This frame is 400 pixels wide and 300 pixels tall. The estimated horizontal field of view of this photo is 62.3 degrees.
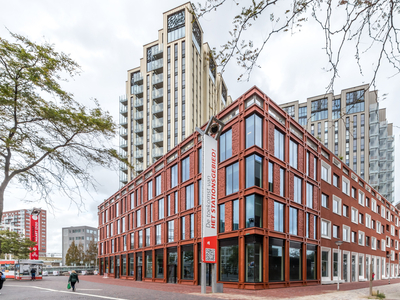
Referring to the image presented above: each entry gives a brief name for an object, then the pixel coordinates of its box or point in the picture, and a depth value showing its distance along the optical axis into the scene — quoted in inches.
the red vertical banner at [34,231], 2236.3
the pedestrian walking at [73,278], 911.0
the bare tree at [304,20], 162.5
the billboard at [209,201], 777.6
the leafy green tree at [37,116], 358.0
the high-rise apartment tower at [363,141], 3009.4
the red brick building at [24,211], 7465.6
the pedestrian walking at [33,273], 1680.6
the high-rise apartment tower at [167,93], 2240.4
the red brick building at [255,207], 968.9
